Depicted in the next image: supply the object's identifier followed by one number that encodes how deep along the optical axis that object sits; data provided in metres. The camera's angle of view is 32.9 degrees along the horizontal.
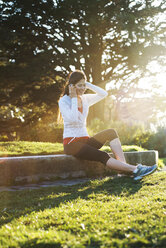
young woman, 4.72
